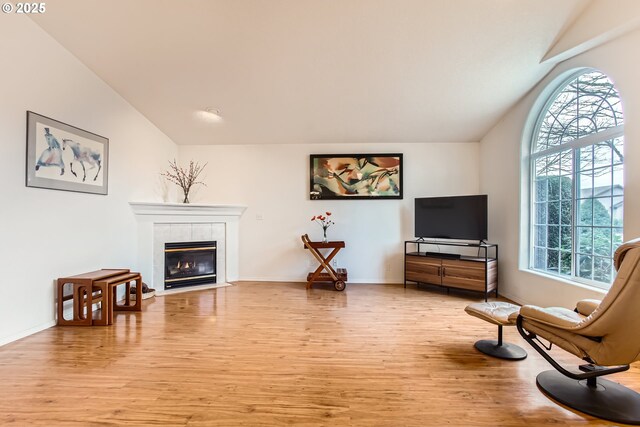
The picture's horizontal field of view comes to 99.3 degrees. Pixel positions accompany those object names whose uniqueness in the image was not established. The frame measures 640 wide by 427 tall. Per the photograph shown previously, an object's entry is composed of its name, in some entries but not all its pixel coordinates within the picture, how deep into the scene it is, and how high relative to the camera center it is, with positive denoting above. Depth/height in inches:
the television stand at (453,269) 145.2 -30.8
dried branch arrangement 182.9 +26.9
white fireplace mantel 158.2 -10.9
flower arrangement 183.2 -4.6
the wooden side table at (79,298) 108.8 -34.2
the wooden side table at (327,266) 167.8 -32.3
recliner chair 54.6 -27.7
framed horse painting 102.7 +24.1
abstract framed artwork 184.7 +26.4
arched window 99.4 +14.4
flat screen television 148.8 -1.3
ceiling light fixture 154.9 +58.4
